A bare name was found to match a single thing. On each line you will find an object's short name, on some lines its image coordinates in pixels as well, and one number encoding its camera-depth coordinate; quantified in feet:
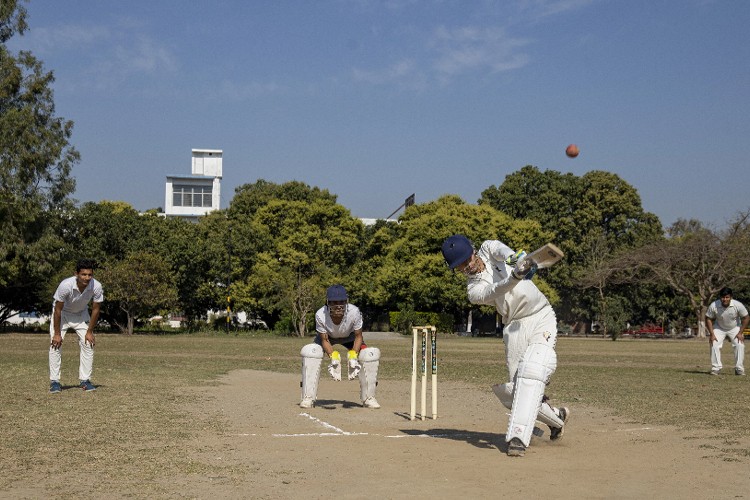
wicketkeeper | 40.14
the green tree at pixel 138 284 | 163.63
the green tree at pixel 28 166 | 154.40
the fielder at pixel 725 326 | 67.05
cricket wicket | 36.88
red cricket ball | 59.31
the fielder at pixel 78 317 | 46.14
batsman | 27.20
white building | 335.88
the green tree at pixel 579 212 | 239.09
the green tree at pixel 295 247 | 203.72
